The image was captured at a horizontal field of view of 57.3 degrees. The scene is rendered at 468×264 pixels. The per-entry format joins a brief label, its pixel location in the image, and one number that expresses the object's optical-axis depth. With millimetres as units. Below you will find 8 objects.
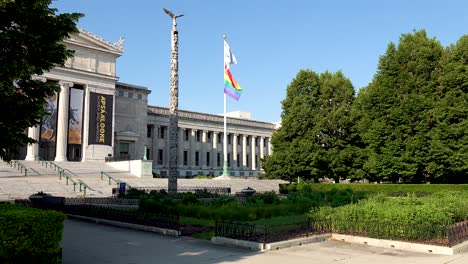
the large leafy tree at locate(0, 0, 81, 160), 11367
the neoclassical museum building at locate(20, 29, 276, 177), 60031
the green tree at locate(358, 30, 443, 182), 41250
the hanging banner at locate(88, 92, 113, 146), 62062
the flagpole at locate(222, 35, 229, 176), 53531
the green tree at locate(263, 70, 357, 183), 50281
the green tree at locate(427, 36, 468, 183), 38438
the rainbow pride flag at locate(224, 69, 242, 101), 47969
